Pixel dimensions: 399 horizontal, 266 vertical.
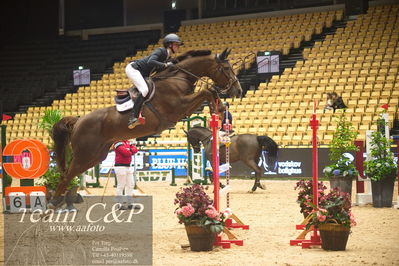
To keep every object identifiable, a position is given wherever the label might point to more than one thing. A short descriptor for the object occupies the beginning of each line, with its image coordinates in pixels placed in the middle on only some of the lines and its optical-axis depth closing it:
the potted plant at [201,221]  13.22
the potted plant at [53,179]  20.45
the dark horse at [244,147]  28.27
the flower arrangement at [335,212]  13.05
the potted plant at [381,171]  21.30
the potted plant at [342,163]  22.09
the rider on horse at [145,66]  15.47
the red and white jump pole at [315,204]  13.63
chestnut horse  15.61
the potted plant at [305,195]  15.40
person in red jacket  20.67
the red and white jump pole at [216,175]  13.49
